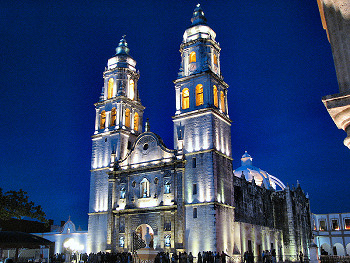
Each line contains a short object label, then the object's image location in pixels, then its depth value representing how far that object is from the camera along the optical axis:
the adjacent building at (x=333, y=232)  58.84
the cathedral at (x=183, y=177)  31.66
